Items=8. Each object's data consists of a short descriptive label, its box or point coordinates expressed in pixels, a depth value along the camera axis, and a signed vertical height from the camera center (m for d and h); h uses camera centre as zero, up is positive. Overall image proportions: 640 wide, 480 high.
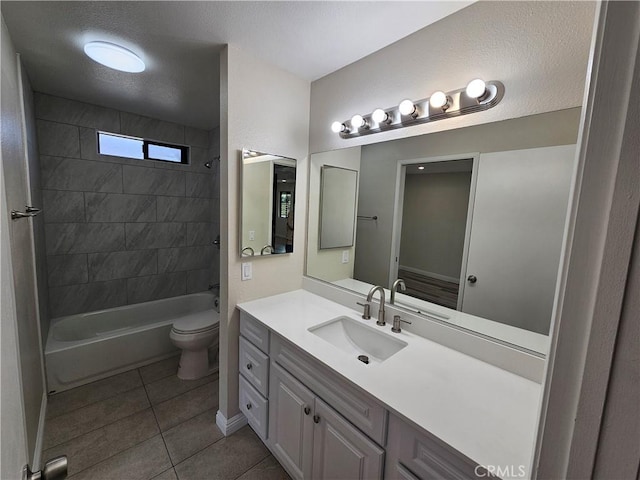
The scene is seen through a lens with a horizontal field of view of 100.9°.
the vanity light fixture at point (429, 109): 1.20 +0.56
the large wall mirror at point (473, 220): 1.13 -0.02
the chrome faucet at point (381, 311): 1.56 -0.58
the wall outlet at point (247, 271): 1.82 -0.44
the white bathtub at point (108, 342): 2.20 -1.33
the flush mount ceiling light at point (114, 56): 1.58 +0.91
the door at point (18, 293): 0.54 -0.35
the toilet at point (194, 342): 2.39 -1.25
